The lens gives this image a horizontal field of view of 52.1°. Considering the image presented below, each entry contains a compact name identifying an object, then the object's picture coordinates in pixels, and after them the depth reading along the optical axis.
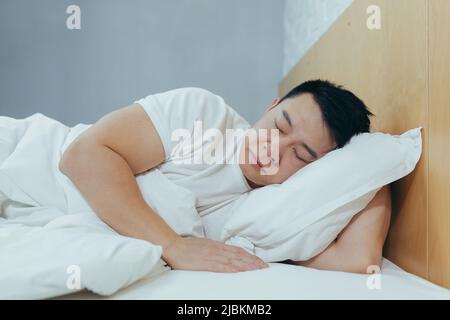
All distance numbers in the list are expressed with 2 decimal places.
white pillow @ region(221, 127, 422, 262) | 0.84
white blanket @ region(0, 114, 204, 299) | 0.56
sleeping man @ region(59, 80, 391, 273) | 0.82
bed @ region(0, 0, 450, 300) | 0.63
